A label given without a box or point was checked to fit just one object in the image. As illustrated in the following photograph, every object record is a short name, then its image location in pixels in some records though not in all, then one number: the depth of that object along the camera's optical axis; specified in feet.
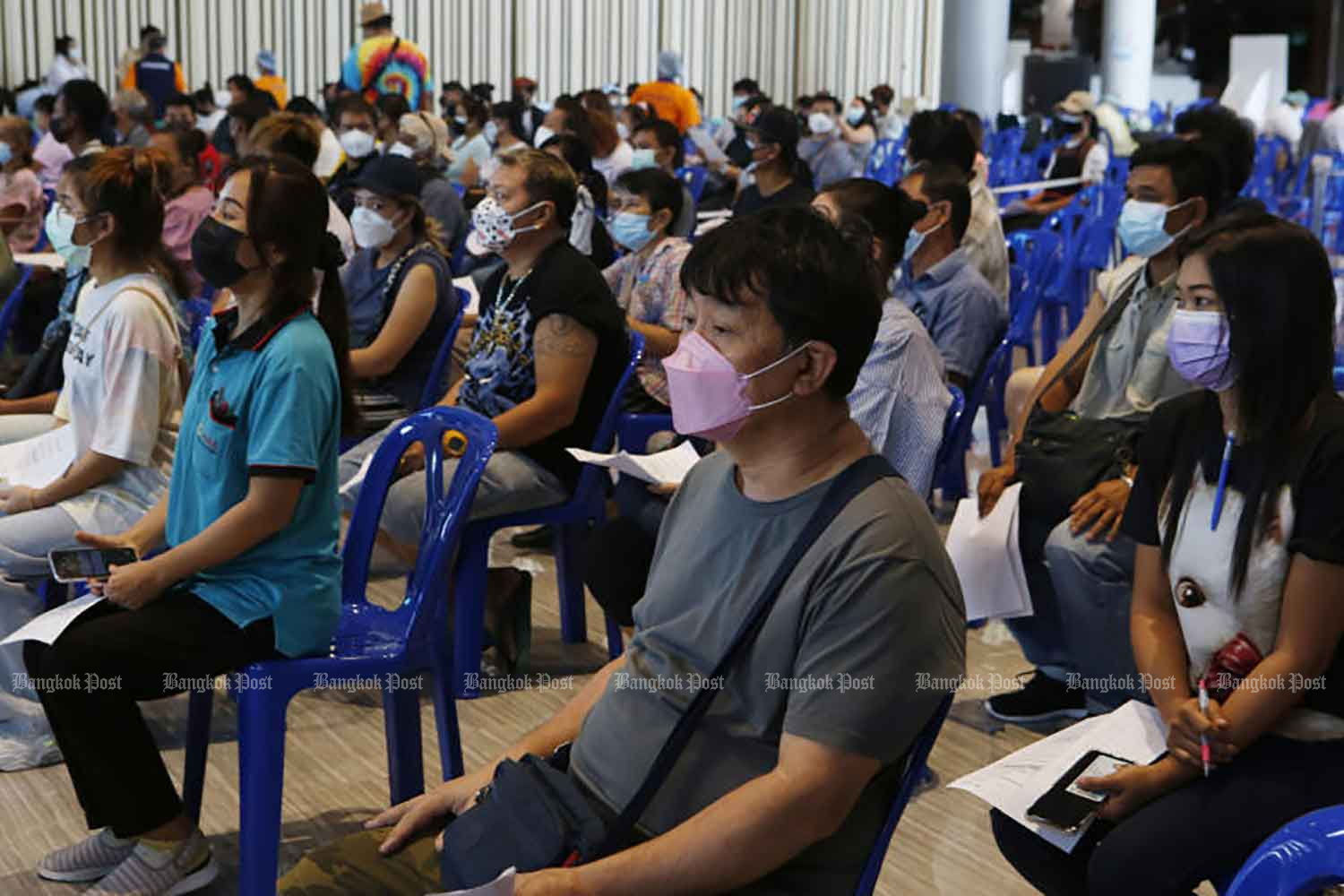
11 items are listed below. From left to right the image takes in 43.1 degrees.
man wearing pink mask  5.03
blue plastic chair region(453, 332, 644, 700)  11.32
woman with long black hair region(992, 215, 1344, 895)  6.19
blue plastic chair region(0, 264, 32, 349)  15.84
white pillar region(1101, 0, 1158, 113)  64.85
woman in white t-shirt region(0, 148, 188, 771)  9.50
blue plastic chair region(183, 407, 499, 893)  7.64
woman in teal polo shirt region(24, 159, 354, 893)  7.90
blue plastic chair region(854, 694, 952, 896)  5.39
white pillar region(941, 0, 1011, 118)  60.03
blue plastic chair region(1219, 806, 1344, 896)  4.00
